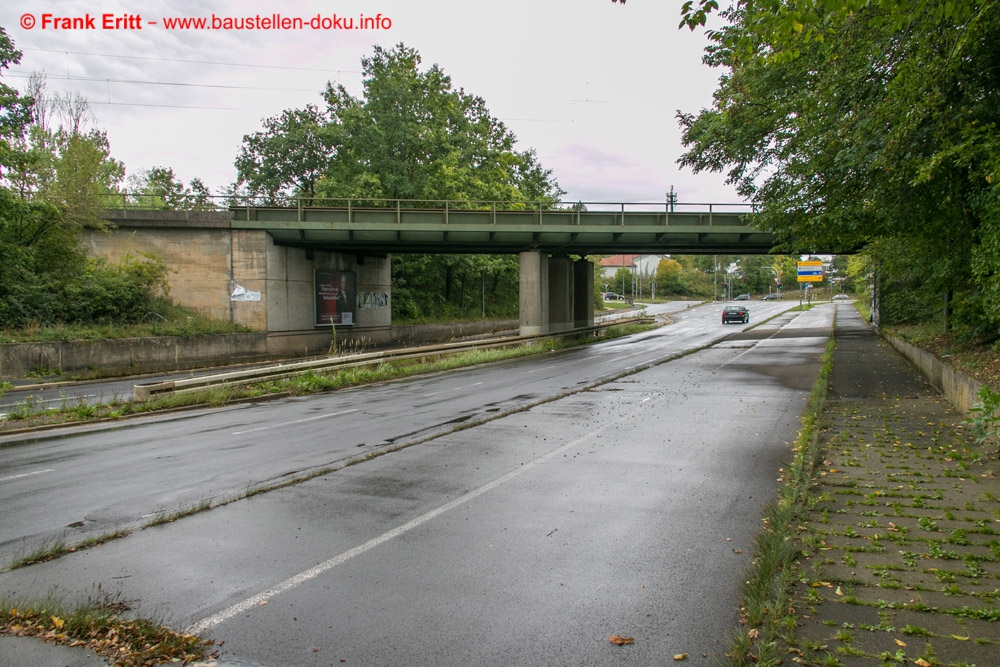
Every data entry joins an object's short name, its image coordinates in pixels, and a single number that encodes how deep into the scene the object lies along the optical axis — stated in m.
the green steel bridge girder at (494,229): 31.30
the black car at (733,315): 55.66
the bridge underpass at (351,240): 30.33
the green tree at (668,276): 124.25
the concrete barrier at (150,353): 22.20
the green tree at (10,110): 19.22
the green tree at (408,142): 43.38
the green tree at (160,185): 63.41
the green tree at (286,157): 53.06
